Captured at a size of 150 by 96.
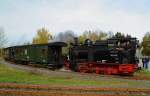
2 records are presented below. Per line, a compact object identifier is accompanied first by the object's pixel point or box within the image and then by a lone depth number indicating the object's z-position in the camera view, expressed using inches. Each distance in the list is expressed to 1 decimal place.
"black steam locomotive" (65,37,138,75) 707.1
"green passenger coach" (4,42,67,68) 921.7
